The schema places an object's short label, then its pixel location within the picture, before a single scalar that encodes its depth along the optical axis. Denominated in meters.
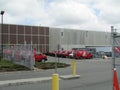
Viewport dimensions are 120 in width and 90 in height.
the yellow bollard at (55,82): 3.57
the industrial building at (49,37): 35.30
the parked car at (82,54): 25.15
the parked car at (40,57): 18.82
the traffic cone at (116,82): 4.07
